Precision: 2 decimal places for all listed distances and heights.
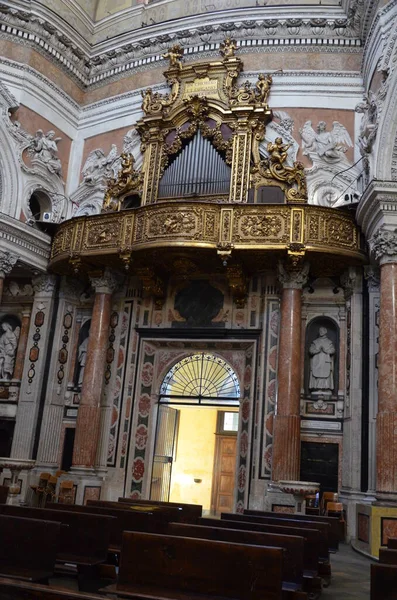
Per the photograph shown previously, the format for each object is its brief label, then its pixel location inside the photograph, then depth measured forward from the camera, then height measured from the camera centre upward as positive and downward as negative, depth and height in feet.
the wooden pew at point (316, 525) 21.28 -2.01
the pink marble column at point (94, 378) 47.21 +5.56
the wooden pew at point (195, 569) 14.03 -2.42
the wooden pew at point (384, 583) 13.02 -2.15
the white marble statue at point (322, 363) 46.01 +7.73
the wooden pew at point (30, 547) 16.15 -2.51
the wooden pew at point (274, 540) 16.89 -2.02
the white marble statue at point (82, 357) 52.72 +7.75
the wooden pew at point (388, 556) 16.84 -2.09
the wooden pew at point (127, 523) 20.58 -2.19
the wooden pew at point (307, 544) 19.29 -2.26
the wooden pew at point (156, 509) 24.20 -2.08
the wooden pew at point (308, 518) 26.40 -2.00
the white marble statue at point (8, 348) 53.62 +8.16
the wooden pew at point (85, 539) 18.63 -2.53
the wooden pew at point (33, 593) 10.80 -2.48
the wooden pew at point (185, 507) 23.70 -2.10
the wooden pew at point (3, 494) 25.91 -1.98
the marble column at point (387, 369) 35.91 +6.20
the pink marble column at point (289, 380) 42.19 +5.94
